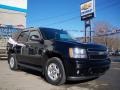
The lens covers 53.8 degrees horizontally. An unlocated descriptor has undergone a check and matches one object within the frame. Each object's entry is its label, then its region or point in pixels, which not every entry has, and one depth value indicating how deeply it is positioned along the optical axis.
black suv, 3.25
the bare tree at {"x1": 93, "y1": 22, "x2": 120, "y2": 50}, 36.30
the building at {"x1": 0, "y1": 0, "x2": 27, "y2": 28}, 15.15
